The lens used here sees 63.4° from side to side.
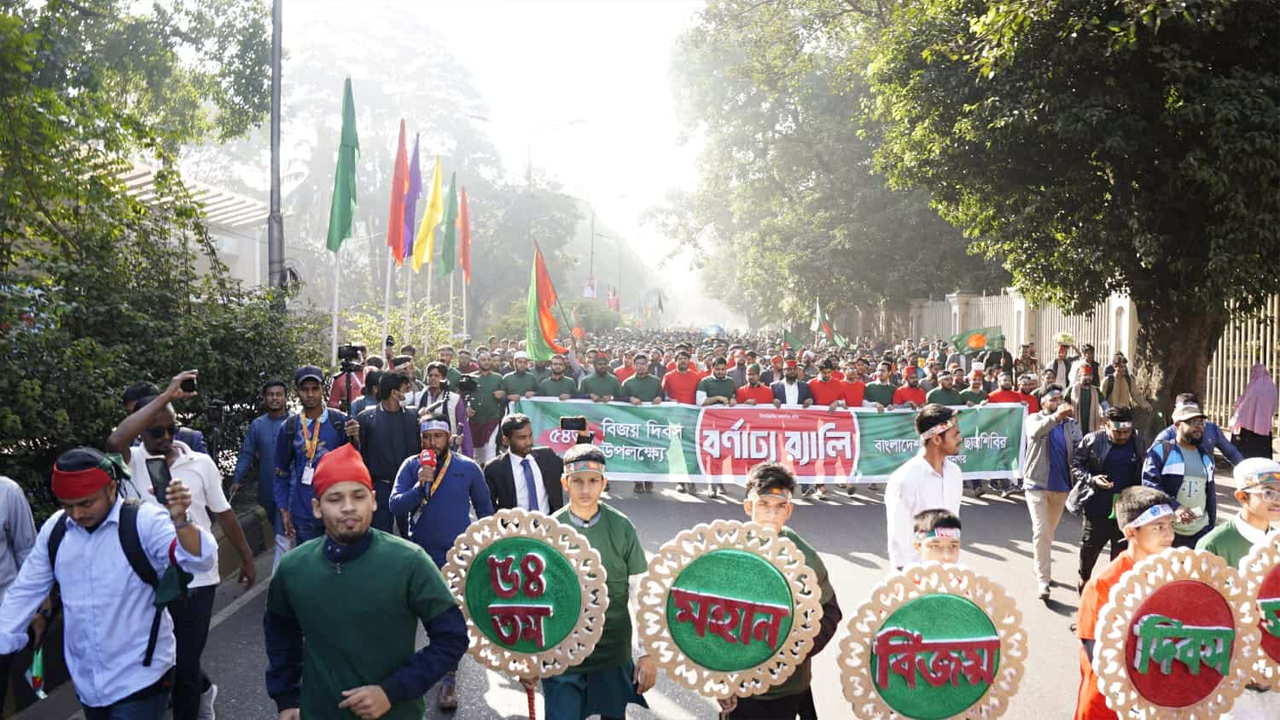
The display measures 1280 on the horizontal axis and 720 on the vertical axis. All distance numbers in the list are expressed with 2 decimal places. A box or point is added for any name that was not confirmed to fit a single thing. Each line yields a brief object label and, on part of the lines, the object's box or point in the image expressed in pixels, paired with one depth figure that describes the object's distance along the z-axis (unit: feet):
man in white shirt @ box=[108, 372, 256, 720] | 15.71
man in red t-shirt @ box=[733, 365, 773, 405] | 43.32
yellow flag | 69.92
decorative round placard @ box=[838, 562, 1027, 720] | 12.23
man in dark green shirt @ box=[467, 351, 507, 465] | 40.55
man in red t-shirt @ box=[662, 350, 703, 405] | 44.73
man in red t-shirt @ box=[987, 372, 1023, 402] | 42.52
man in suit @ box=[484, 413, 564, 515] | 21.35
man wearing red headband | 13.10
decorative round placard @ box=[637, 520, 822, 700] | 12.57
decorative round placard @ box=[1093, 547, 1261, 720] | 12.59
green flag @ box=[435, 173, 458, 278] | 80.79
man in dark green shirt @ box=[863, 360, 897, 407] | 44.96
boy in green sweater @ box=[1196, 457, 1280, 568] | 16.51
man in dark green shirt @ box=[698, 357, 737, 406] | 42.65
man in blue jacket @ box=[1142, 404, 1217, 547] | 22.58
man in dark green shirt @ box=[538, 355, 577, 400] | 43.39
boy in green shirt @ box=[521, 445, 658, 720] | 14.74
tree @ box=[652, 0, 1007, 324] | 98.17
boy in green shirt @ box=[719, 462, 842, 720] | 13.71
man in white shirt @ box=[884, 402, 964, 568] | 18.15
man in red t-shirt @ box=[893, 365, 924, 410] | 44.47
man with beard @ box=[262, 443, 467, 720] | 11.00
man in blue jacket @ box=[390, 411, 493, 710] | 19.92
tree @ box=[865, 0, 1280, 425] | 36.09
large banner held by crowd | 40.83
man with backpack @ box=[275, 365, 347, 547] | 24.02
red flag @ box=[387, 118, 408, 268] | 61.57
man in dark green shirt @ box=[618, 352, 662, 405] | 43.11
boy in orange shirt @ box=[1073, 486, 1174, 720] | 13.91
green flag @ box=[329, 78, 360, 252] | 47.52
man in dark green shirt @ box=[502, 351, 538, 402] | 42.42
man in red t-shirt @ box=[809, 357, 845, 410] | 43.65
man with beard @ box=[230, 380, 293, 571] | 25.62
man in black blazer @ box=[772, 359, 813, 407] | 43.86
